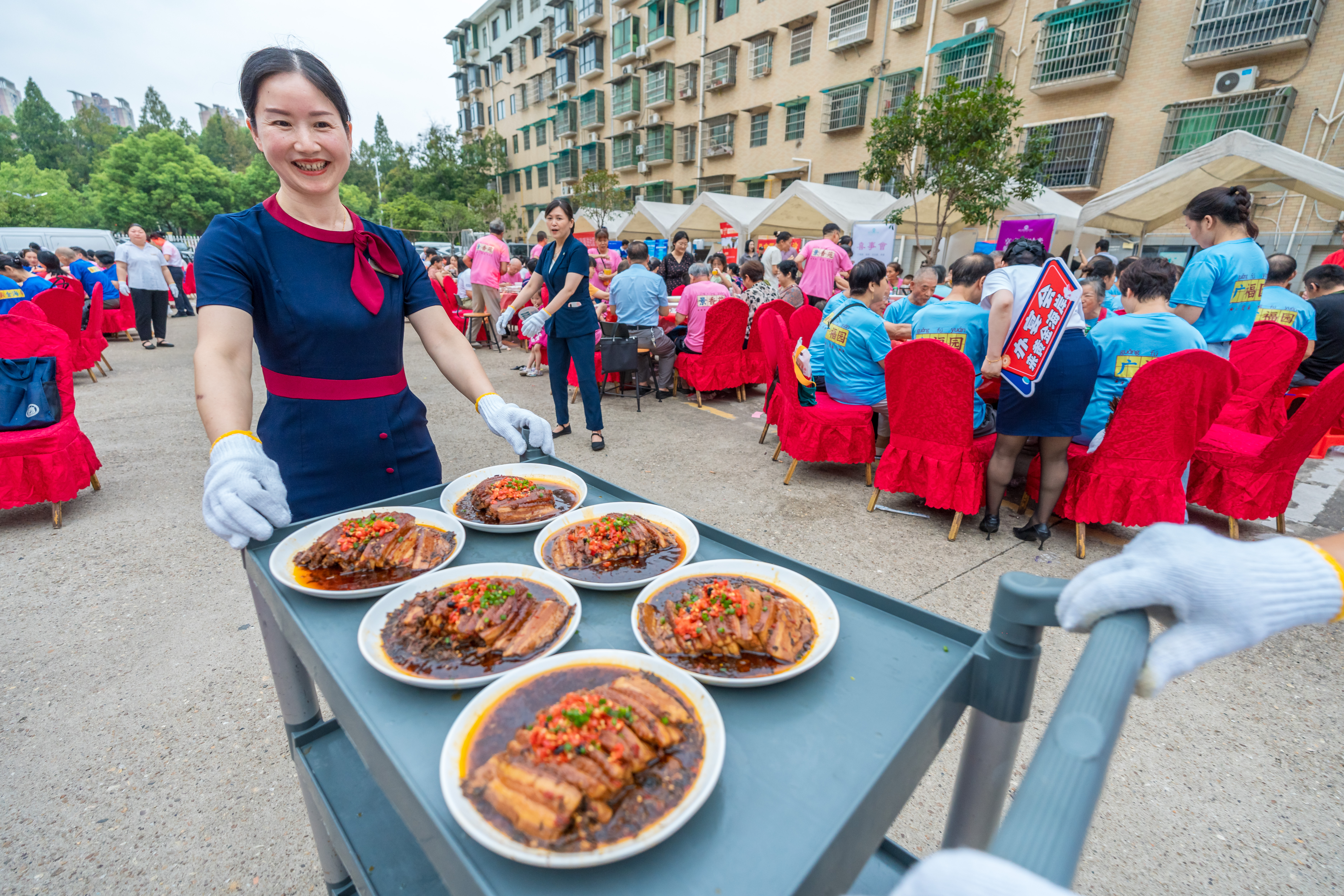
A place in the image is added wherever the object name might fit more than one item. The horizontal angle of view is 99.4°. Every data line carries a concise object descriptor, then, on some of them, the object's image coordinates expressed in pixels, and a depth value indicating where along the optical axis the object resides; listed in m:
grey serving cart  0.63
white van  24.38
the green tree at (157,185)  37.75
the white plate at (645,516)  1.59
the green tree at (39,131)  53.03
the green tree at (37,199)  38.22
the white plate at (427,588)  1.06
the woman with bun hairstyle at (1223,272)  4.35
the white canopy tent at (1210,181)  7.09
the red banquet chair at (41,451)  4.02
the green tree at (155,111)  58.69
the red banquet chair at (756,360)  7.68
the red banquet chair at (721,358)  7.36
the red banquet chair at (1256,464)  3.54
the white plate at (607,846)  0.74
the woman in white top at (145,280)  10.28
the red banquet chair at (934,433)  3.86
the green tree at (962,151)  10.94
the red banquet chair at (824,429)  4.95
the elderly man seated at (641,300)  7.40
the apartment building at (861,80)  11.88
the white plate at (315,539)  1.33
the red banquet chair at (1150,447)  3.34
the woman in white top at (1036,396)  3.66
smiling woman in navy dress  1.62
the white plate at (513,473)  1.88
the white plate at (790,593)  1.06
